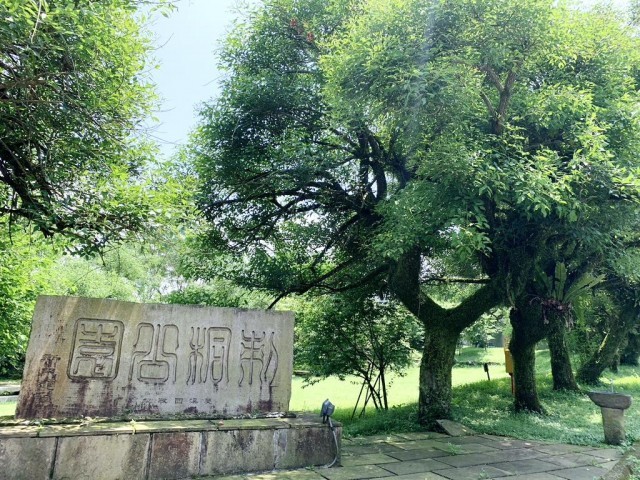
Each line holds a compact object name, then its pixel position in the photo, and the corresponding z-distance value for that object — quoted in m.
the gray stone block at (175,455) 4.36
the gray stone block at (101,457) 4.07
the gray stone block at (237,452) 4.57
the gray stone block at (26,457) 3.90
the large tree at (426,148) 5.59
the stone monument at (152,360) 4.62
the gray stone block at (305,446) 4.89
